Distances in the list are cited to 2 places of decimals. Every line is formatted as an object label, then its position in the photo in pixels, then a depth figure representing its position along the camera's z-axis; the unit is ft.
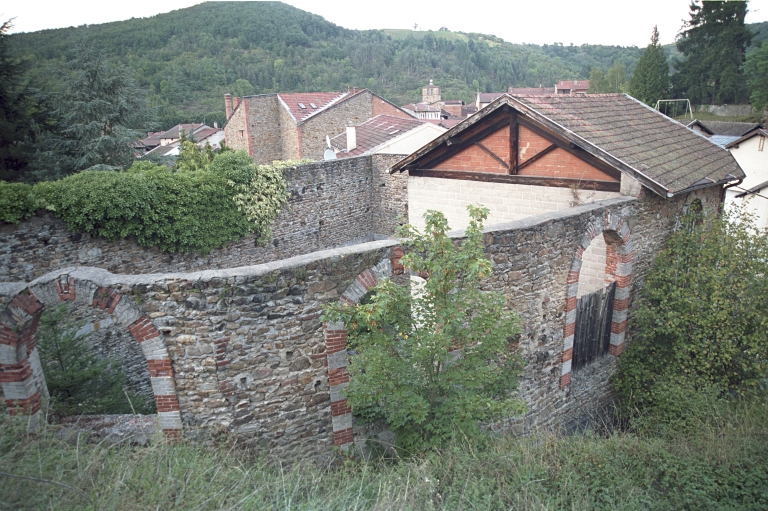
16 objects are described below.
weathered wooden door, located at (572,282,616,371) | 28.53
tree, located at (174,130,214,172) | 59.62
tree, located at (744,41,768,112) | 146.51
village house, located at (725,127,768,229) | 76.59
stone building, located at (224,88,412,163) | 104.17
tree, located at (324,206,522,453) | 16.83
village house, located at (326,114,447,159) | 71.51
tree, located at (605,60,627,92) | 231.30
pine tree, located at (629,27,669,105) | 183.62
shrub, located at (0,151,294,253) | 32.35
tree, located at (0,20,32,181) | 53.83
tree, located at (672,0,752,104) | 175.83
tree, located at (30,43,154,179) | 60.29
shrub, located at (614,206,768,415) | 26.13
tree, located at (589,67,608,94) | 238.89
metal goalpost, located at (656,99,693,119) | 169.68
